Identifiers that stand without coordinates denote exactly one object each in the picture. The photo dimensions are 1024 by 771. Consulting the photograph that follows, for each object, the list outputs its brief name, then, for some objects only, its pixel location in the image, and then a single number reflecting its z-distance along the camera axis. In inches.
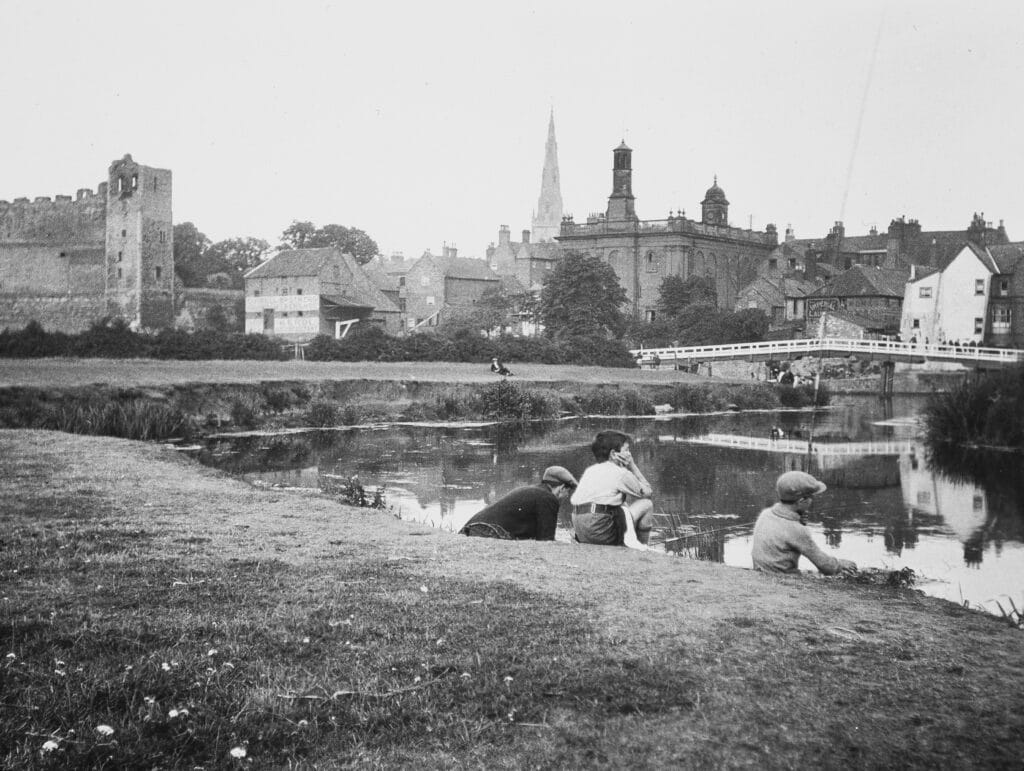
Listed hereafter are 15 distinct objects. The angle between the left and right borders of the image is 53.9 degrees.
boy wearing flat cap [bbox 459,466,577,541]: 417.7
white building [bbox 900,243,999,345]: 2778.1
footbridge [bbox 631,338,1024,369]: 2243.0
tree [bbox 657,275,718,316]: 3398.1
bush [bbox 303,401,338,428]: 1159.0
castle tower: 2581.2
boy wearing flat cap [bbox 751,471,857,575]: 343.0
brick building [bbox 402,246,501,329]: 3688.5
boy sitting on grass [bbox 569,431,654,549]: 394.6
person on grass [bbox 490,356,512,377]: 1574.8
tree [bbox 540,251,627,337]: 2600.9
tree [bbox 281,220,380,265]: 3897.6
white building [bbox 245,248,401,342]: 2620.6
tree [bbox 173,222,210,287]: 3137.3
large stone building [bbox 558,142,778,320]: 3703.2
